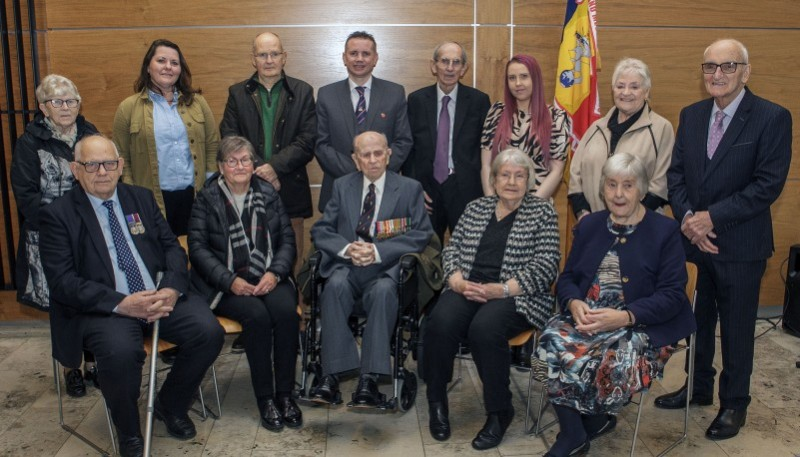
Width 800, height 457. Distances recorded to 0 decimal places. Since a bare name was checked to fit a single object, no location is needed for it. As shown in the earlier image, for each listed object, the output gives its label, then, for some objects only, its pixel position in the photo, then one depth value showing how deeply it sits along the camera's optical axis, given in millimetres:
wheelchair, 3301
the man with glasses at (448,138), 4078
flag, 4430
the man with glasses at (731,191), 3117
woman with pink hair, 3859
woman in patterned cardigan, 3178
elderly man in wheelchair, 3297
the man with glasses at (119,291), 3002
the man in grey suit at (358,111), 4078
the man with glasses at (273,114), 4129
